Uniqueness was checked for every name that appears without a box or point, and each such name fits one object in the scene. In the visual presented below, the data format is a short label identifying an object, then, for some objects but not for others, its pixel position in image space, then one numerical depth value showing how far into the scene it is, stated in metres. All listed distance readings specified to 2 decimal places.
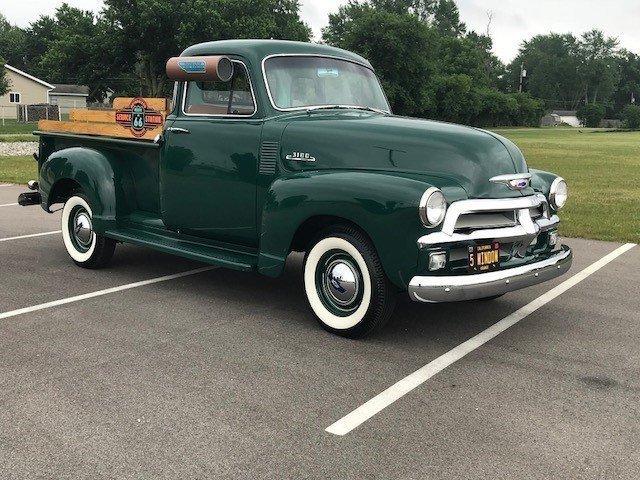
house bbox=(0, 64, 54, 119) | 65.50
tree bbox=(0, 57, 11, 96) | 52.77
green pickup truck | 4.41
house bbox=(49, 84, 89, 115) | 73.94
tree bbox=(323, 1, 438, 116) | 58.47
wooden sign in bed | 6.08
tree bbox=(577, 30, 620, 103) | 132.25
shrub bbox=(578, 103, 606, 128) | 97.62
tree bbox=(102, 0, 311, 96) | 40.19
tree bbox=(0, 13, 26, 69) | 90.25
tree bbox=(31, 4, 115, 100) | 42.81
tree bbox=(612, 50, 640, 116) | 138.62
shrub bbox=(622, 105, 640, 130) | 85.79
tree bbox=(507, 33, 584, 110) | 132.75
